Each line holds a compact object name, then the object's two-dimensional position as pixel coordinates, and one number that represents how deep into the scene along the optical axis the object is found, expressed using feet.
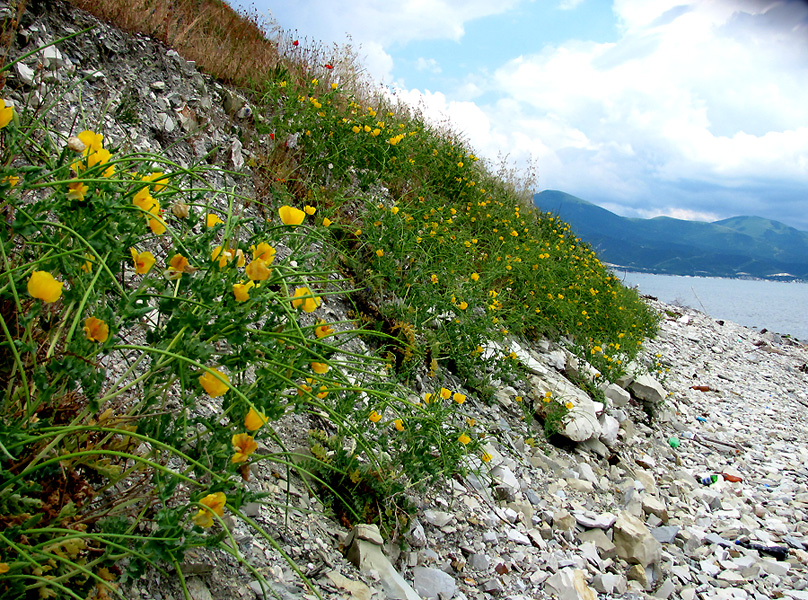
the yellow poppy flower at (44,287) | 2.94
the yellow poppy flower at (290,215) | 4.10
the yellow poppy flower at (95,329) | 3.13
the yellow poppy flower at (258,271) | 3.60
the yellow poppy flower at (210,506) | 3.25
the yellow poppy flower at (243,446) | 3.41
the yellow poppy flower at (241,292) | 3.51
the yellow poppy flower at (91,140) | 4.13
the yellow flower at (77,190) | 3.60
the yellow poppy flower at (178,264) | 3.80
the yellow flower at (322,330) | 4.50
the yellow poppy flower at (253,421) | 3.43
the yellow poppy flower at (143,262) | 3.85
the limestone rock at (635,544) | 8.77
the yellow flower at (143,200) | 3.91
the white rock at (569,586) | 6.94
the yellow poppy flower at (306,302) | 4.05
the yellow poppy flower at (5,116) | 3.43
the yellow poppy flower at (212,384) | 3.40
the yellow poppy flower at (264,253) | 3.78
